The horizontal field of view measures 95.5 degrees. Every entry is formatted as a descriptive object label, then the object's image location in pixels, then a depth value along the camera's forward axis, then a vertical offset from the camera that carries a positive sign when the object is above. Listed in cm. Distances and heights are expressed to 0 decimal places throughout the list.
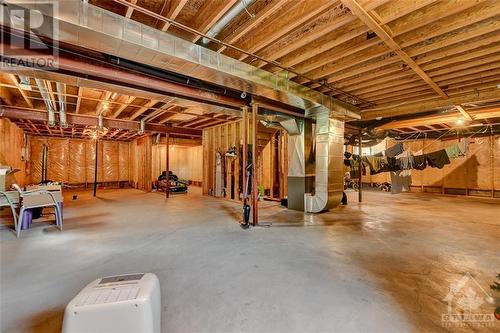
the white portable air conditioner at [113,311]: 107 -68
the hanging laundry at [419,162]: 708 +23
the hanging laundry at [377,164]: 714 +18
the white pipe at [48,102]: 377 +143
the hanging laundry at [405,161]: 720 +27
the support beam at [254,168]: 408 +3
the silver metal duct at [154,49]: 199 +128
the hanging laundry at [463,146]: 648 +67
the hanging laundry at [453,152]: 664 +52
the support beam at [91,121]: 521 +138
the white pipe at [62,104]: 411 +147
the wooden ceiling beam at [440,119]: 529 +133
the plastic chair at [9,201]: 339 -46
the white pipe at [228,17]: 222 +163
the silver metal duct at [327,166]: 483 +8
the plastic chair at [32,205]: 342 -54
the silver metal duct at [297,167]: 529 +6
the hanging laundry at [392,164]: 736 +18
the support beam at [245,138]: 419 +59
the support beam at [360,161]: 670 +26
